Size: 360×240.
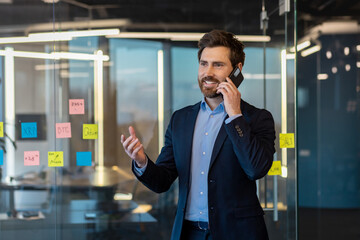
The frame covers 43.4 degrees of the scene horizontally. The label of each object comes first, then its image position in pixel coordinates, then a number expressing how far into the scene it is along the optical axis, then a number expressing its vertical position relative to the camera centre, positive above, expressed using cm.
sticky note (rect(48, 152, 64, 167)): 365 -34
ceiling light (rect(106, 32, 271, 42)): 414 +75
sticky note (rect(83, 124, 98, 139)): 395 -12
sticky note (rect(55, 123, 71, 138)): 373 -11
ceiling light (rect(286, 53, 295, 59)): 326 +44
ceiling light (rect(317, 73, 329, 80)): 574 +50
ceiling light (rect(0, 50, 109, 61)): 388 +54
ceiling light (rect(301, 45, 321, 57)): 586 +85
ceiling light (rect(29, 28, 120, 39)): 382 +72
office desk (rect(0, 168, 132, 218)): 405 -61
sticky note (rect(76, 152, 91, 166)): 396 -36
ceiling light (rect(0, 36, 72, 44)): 392 +68
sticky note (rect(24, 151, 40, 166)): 380 -33
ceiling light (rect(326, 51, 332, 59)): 568 +77
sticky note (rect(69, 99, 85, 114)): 388 +10
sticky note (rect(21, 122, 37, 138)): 388 -11
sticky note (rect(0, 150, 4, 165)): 381 -32
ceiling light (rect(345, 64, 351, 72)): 561 +60
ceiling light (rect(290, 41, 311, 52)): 570 +91
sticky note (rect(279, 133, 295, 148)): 340 -18
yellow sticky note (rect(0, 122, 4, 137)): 383 -10
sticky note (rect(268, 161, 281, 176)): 353 -41
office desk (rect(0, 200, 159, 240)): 412 -94
